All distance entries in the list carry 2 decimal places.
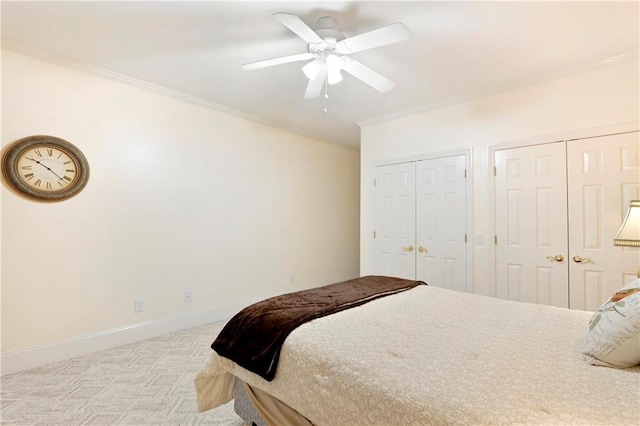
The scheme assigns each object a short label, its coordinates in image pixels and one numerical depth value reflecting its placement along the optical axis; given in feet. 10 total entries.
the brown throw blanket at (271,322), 4.74
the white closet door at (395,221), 11.80
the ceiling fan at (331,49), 5.52
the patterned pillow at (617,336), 3.38
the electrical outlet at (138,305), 9.52
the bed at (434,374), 2.96
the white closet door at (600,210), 7.79
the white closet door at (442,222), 10.53
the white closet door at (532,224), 8.74
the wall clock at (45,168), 7.47
